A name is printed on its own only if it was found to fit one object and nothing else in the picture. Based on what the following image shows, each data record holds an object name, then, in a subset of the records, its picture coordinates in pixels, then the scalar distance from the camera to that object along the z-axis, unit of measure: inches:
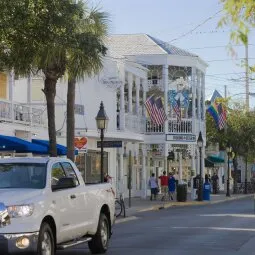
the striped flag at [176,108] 1612.9
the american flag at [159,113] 1513.3
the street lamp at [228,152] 1840.6
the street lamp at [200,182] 1481.3
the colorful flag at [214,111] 1773.1
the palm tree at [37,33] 634.2
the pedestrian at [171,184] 1510.8
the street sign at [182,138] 1646.5
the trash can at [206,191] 1571.1
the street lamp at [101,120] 950.4
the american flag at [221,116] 1793.8
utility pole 2250.5
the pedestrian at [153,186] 1518.9
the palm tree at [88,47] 748.6
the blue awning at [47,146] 1049.8
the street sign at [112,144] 997.8
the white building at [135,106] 1289.4
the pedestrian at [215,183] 2032.7
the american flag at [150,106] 1501.0
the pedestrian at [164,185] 1519.4
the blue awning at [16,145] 924.0
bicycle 969.5
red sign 1001.5
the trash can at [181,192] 1446.9
